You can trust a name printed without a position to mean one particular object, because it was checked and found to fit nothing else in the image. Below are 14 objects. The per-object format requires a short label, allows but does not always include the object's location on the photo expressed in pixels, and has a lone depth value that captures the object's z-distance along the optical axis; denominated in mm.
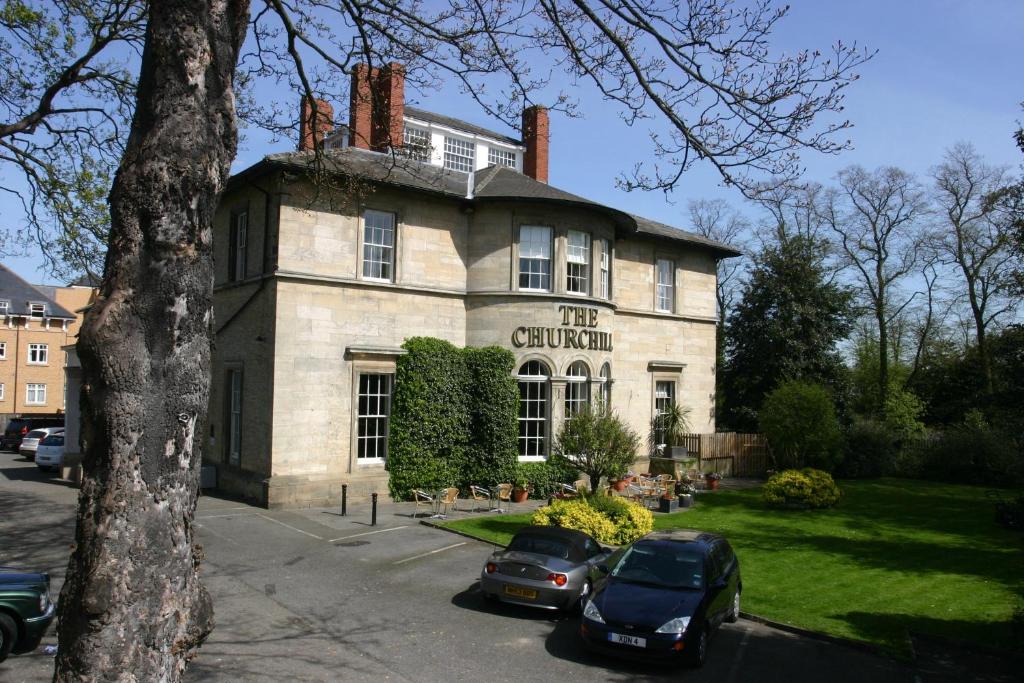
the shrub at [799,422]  28078
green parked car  9609
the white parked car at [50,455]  28438
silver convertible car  12109
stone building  20609
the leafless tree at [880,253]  44406
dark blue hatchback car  10172
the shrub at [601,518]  16500
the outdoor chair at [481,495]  22088
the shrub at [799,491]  23406
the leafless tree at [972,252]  41375
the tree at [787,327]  35219
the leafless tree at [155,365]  4137
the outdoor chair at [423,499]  20281
